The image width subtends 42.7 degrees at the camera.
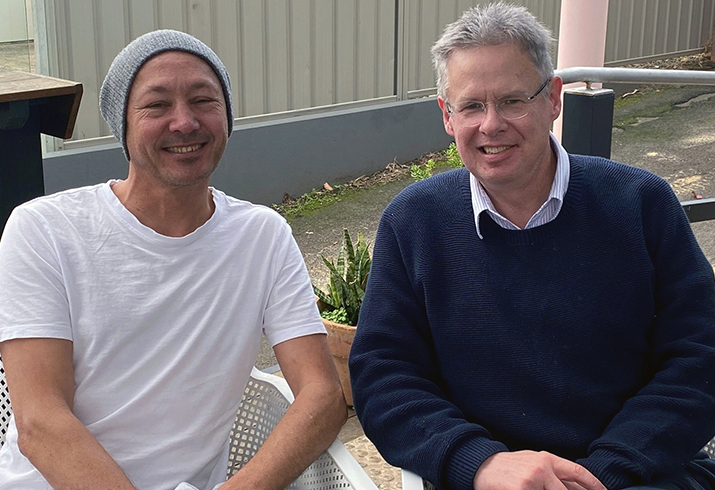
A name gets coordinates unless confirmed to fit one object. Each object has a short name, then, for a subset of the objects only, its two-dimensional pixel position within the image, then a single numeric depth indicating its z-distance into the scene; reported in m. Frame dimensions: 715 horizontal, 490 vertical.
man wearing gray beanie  2.06
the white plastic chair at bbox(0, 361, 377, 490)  2.10
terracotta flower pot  3.47
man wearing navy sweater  2.11
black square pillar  3.54
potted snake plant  3.61
